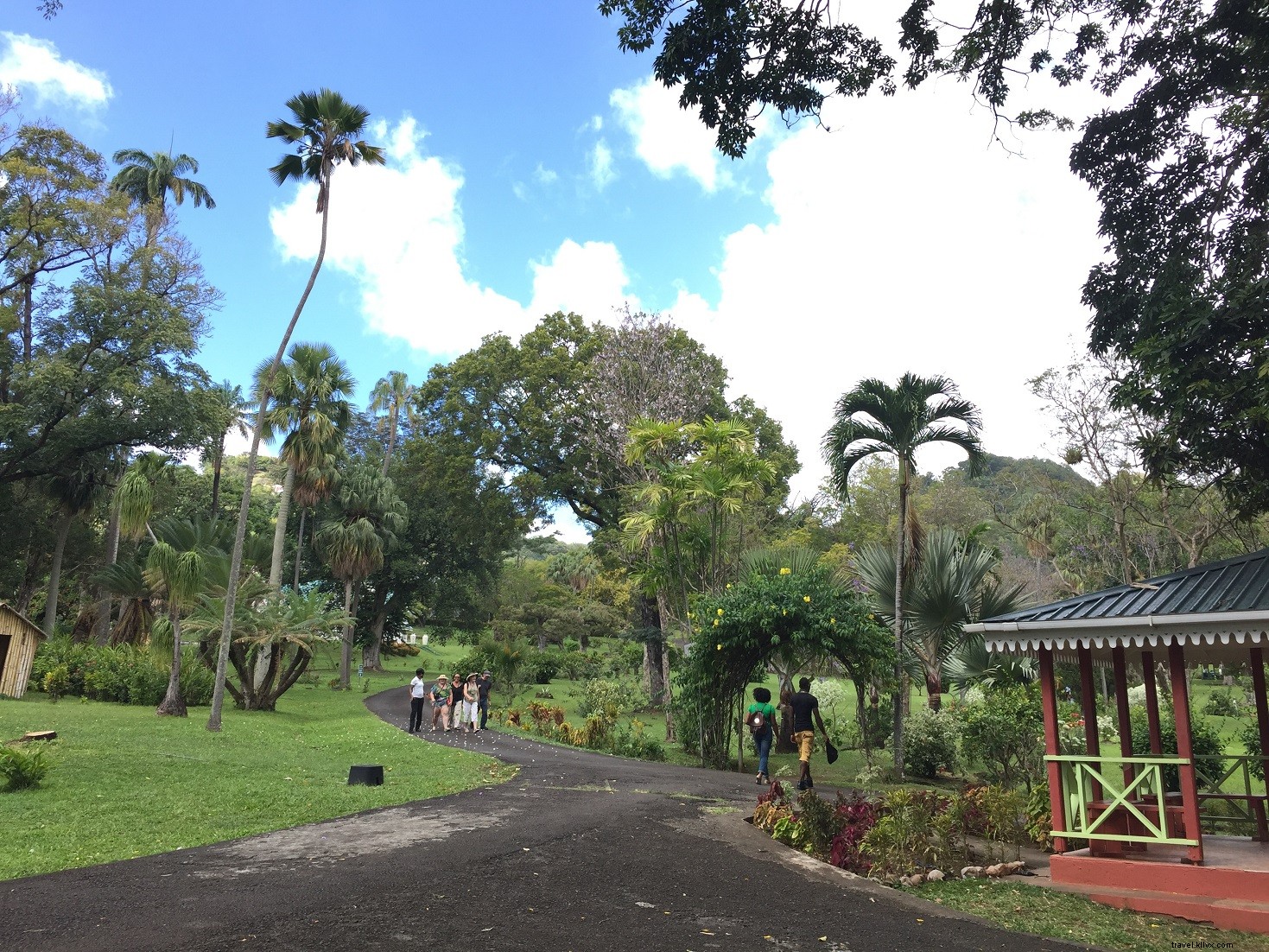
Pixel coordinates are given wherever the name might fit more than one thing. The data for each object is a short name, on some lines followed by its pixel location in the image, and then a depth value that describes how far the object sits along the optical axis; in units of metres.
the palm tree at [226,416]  32.53
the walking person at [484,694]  22.56
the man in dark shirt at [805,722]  11.81
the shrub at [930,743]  15.78
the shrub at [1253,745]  9.73
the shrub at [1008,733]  12.37
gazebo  6.84
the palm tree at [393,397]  65.38
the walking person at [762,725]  13.61
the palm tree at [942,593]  15.07
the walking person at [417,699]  20.55
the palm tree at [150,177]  40.44
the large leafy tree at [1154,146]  9.84
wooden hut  23.45
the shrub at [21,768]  10.12
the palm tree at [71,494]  30.88
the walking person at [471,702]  21.14
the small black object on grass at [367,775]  11.84
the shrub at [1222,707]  21.05
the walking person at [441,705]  21.78
